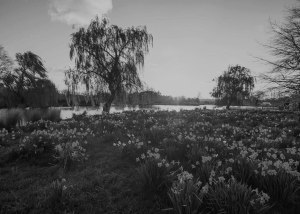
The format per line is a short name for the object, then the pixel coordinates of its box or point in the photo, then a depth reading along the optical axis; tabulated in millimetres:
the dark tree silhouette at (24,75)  15164
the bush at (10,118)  7170
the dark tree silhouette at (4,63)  17584
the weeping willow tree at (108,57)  11672
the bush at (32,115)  8698
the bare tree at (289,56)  5902
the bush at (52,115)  9077
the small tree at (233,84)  24281
